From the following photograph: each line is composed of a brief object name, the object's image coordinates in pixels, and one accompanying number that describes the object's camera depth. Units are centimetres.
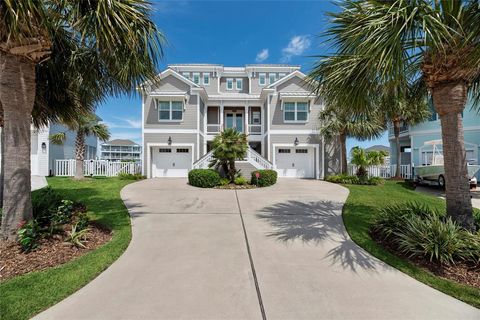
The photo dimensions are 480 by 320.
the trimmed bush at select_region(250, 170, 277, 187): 1314
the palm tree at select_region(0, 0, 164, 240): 425
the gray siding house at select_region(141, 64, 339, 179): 1708
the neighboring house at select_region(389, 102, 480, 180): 1700
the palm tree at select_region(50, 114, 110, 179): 1517
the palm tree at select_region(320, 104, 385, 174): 1533
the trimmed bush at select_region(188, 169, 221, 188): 1251
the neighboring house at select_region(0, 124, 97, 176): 1766
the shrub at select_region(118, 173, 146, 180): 1570
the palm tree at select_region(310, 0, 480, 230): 404
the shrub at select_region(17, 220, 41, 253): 419
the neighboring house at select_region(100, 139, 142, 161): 6397
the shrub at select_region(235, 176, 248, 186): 1341
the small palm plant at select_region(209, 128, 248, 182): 1295
